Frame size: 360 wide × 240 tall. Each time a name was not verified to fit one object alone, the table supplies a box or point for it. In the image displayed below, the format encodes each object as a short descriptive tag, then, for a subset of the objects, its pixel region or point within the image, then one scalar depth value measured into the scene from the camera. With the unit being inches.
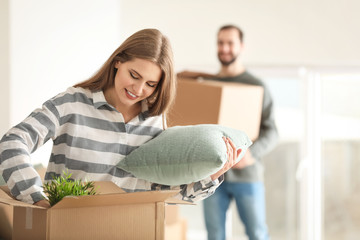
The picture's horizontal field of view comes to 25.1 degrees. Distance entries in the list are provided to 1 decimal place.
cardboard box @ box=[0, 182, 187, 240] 76.4
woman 92.6
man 159.6
